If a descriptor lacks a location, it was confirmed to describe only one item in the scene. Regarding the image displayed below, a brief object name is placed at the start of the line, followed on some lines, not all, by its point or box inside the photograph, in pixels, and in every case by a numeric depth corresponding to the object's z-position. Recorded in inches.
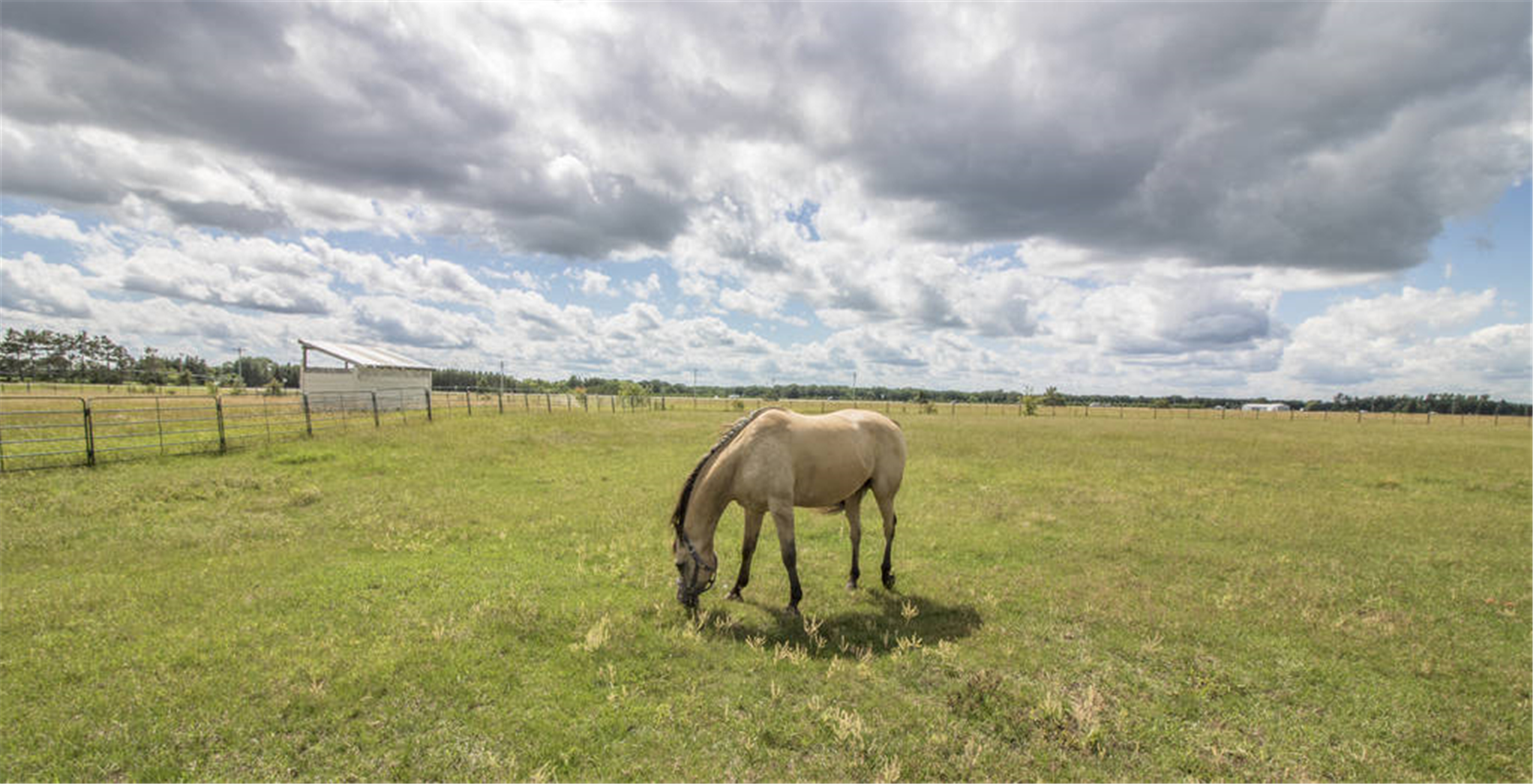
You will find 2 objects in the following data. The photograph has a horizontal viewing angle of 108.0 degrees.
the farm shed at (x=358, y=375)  1330.0
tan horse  269.1
